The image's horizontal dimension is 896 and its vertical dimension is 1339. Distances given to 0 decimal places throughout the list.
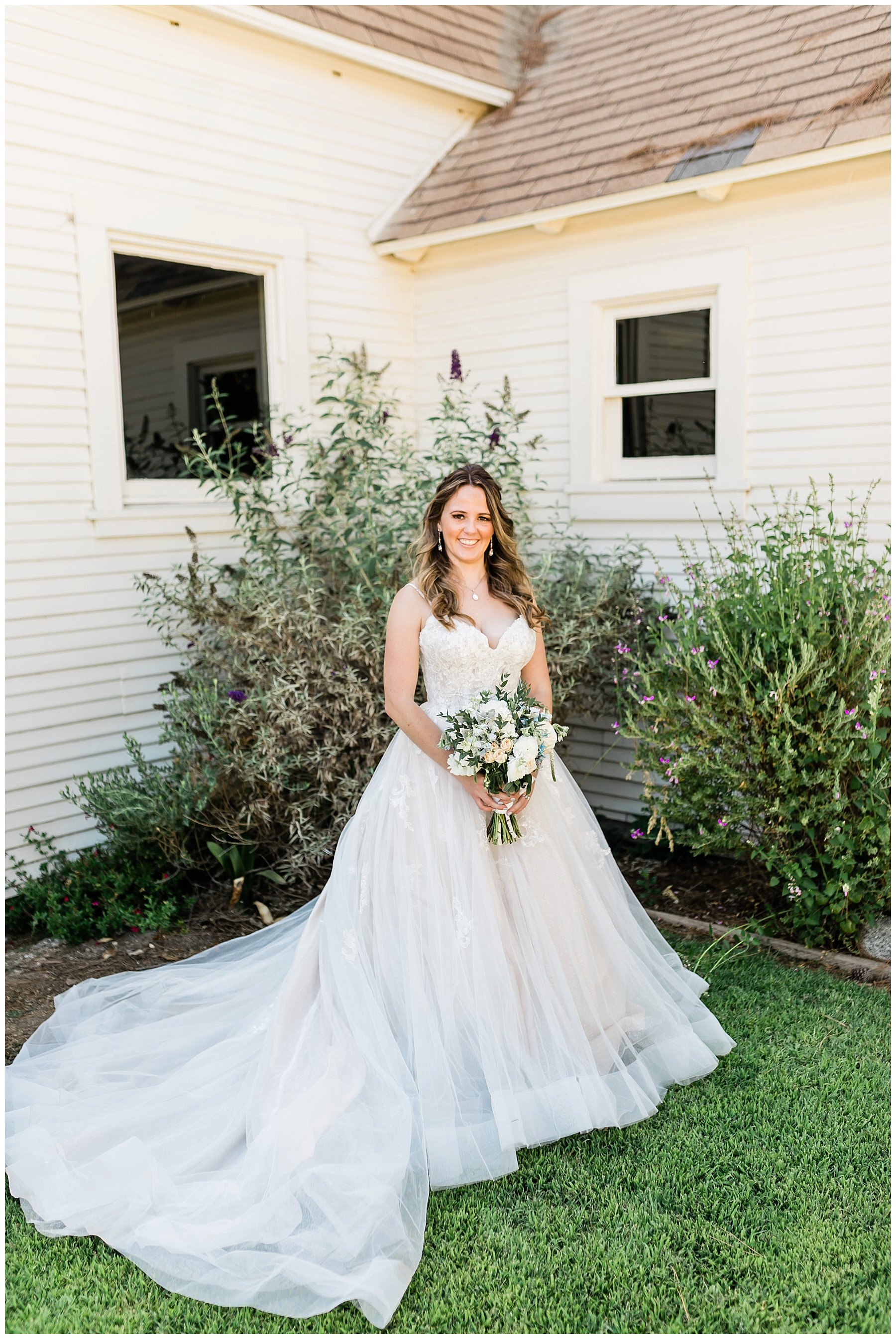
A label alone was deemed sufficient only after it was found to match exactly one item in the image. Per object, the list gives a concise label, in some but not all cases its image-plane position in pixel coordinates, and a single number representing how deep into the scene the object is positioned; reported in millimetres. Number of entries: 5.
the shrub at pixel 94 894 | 5281
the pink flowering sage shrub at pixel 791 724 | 4551
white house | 5477
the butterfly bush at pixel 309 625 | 5293
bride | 2916
